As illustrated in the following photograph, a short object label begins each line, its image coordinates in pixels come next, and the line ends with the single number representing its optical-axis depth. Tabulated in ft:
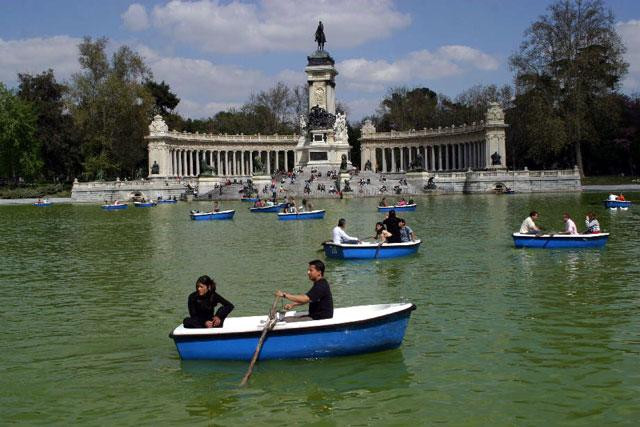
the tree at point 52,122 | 295.28
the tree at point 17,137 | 273.13
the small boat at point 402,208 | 144.69
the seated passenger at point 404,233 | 75.87
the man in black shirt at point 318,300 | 38.19
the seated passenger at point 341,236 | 74.69
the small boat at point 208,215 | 143.81
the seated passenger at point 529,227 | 79.56
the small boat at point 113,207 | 200.44
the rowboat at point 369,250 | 73.15
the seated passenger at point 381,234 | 74.13
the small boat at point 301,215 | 135.03
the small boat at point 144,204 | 214.07
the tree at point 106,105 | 283.79
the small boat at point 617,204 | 141.18
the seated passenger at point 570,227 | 78.43
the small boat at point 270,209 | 165.37
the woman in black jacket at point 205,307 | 37.99
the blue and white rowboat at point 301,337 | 36.73
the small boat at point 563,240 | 77.15
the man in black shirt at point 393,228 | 75.30
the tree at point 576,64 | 244.05
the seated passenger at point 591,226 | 79.41
